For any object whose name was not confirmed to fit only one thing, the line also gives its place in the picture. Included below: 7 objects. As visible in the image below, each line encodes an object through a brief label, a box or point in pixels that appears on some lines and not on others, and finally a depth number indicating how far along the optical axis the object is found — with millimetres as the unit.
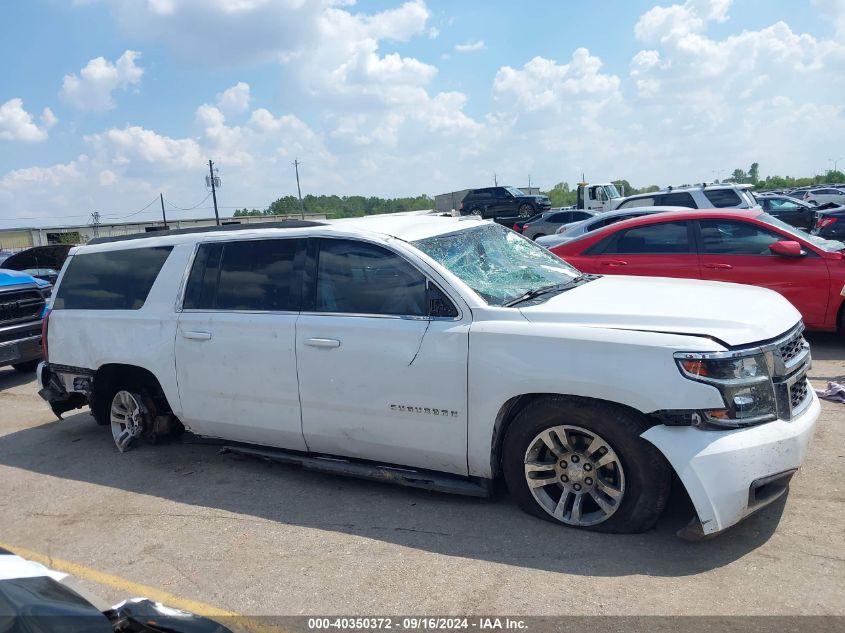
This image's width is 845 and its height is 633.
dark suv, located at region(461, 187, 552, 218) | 34656
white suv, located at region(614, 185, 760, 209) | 14602
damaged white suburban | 3518
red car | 7523
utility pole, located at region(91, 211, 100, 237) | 62684
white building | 59953
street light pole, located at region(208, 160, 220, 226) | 55688
